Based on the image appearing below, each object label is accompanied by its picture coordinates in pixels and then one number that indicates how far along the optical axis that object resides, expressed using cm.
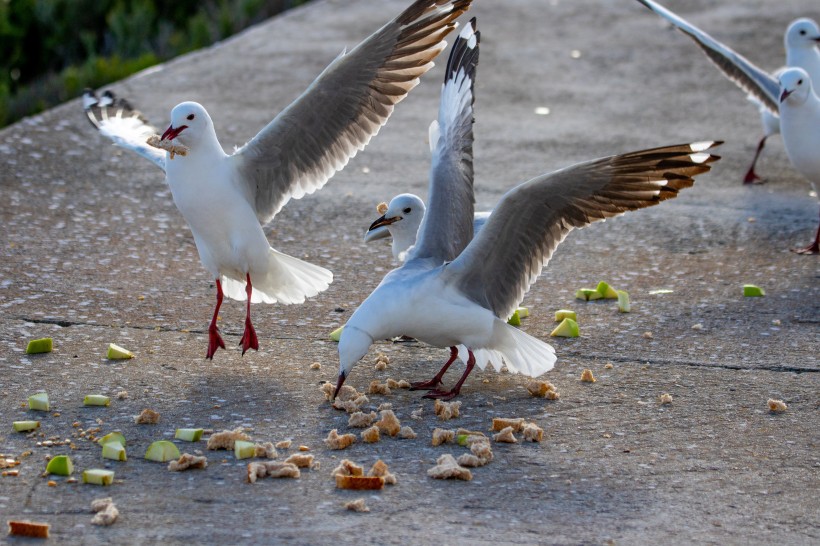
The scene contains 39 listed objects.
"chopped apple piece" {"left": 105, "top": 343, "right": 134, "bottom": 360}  973
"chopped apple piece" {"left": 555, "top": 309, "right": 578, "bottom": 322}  1098
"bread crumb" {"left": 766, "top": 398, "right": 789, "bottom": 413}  895
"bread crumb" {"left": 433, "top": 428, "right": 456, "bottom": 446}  826
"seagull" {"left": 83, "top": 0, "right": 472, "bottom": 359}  1002
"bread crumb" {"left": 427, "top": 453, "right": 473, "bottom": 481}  767
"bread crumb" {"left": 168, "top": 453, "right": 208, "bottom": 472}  768
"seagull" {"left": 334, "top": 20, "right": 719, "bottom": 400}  897
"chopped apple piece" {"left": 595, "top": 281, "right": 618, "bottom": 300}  1161
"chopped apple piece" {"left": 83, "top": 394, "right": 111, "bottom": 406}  875
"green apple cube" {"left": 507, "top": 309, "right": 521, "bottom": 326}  1095
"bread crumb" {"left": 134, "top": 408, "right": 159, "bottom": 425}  846
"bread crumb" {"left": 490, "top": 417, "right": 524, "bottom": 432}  852
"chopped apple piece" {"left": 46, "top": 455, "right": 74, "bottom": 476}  757
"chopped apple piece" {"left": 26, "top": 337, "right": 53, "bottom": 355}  973
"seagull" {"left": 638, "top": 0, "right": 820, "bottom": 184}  1533
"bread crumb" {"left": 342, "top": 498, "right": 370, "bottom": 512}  718
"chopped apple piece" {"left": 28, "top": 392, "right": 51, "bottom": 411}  855
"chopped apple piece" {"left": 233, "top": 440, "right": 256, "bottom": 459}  791
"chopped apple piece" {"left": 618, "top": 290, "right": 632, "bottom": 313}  1120
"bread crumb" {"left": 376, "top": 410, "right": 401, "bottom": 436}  840
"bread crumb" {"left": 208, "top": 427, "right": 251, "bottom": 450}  805
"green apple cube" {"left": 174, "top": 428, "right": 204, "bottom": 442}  816
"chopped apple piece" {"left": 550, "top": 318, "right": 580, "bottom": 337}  1056
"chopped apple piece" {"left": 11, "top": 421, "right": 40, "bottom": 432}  820
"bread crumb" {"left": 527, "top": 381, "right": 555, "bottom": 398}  927
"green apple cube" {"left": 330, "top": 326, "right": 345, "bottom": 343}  1043
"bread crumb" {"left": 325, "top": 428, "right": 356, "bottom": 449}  812
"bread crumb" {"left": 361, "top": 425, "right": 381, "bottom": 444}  825
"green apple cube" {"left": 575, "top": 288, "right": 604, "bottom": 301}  1159
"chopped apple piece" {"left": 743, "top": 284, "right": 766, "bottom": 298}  1162
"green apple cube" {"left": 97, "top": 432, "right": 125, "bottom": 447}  804
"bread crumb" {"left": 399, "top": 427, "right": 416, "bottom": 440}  838
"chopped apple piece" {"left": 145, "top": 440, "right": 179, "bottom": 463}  785
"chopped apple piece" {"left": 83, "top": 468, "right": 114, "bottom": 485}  742
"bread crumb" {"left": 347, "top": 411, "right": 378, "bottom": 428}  848
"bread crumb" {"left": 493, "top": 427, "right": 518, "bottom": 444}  831
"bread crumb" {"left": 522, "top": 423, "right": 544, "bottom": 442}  836
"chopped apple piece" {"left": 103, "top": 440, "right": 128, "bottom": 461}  779
